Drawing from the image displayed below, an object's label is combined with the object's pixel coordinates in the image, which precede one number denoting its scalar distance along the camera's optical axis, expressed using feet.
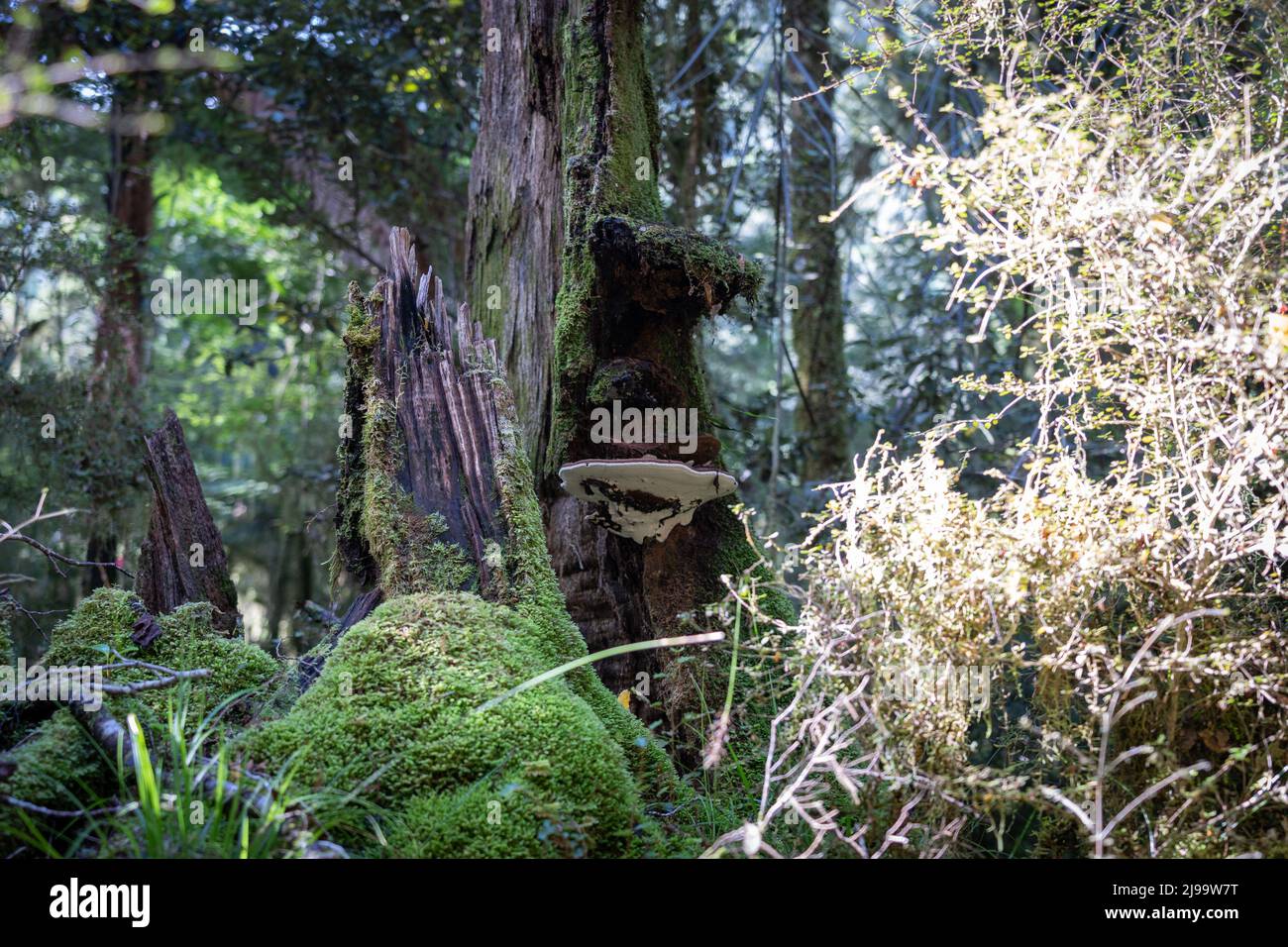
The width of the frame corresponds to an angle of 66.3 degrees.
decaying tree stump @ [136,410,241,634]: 14.23
